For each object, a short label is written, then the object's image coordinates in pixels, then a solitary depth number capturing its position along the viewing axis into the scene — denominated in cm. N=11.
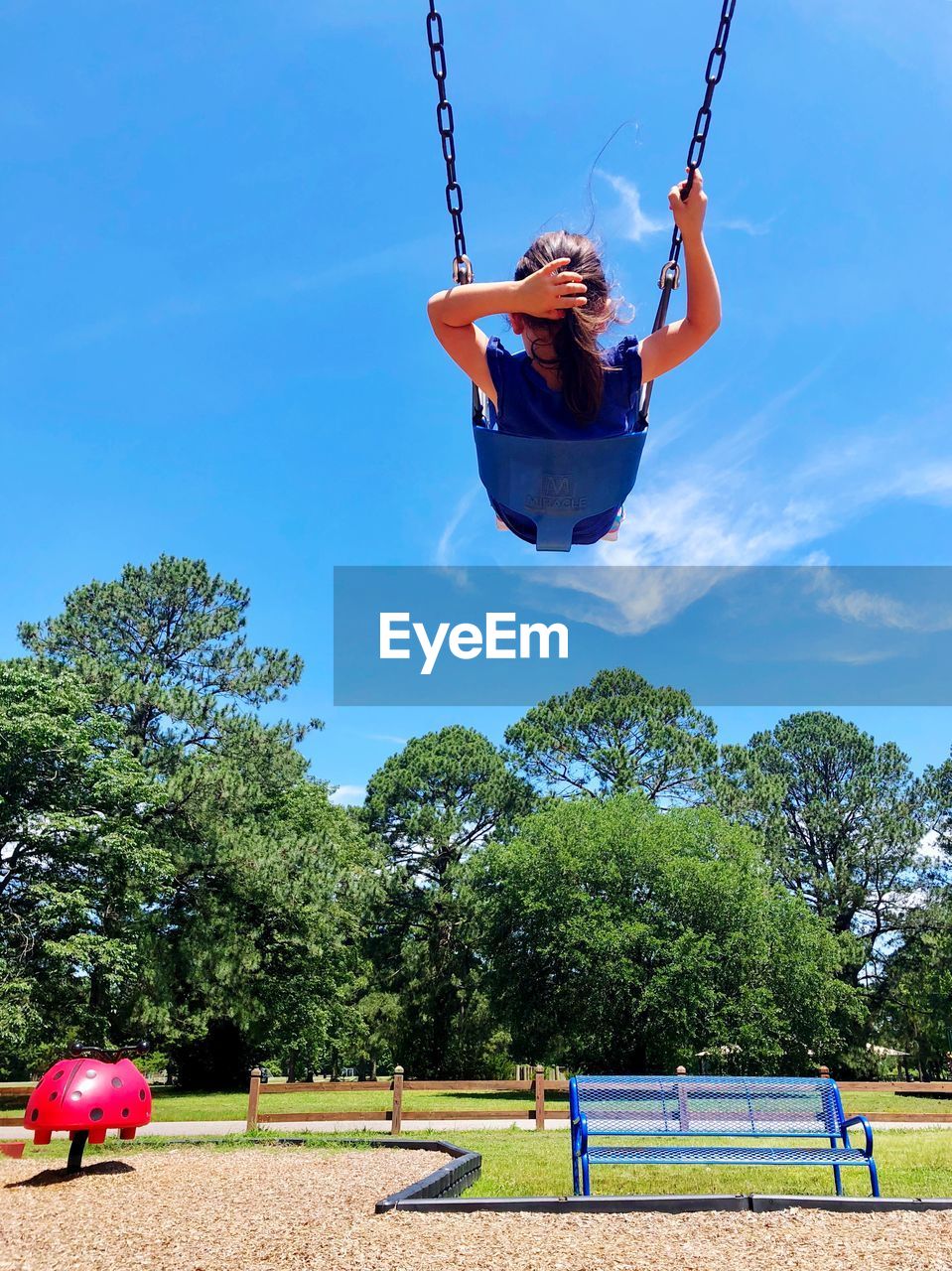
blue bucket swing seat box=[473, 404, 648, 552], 296
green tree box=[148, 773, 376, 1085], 2012
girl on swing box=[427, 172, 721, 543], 272
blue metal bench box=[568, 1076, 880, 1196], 645
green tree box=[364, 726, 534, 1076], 2959
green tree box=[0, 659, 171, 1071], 1775
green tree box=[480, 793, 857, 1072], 2216
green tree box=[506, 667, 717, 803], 2933
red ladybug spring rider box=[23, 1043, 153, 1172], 743
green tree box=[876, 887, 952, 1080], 2767
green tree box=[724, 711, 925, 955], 2989
